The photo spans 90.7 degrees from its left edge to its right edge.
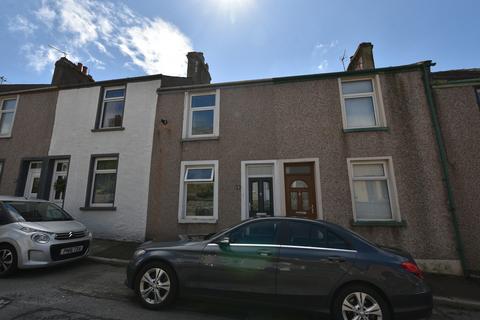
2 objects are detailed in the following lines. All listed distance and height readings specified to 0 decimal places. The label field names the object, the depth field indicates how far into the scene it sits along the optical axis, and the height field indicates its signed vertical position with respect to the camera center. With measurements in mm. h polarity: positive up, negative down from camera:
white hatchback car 4891 -610
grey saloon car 3084 -878
